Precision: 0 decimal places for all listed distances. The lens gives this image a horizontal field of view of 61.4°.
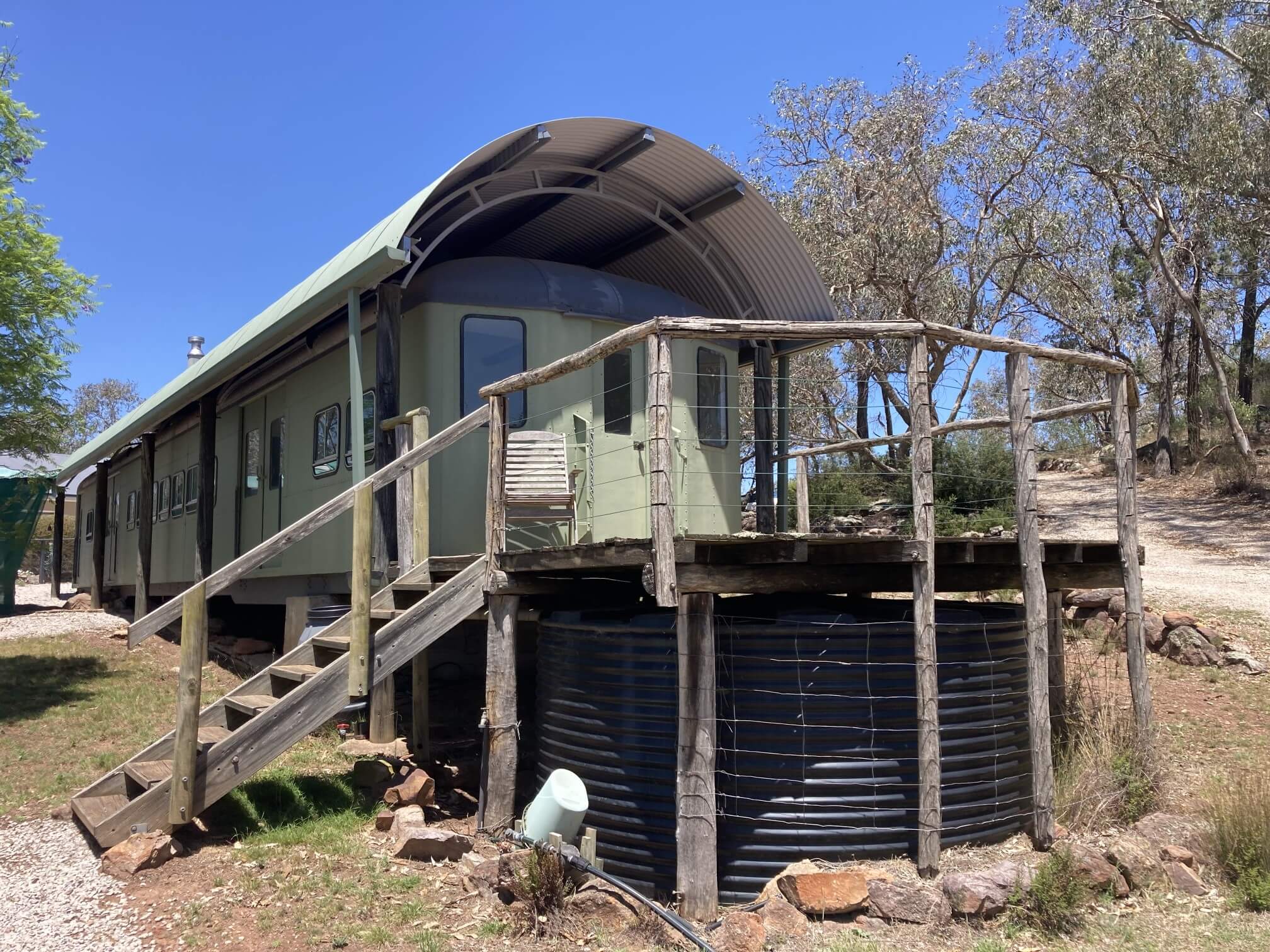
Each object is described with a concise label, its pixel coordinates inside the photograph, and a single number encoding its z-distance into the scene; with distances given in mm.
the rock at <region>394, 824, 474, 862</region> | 6605
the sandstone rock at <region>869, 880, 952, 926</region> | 5633
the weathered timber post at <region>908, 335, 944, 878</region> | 6066
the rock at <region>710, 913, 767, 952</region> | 5312
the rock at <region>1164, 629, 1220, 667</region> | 10727
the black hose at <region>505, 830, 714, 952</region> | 5246
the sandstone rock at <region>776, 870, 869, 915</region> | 5672
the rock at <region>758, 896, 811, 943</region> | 5480
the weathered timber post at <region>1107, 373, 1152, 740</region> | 7582
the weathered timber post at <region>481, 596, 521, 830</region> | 7207
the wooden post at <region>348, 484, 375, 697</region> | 7195
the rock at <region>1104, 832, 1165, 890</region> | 6148
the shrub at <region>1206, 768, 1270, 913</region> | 5941
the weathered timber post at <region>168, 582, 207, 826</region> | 6688
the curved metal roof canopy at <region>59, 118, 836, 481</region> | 8914
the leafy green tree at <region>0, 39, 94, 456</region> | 12180
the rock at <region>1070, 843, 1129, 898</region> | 6004
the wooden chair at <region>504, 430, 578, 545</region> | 8633
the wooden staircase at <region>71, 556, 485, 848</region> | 6809
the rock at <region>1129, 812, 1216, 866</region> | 6480
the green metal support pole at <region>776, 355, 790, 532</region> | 11461
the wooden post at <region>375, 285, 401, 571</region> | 9008
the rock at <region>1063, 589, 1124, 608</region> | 11703
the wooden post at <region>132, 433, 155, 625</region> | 17609
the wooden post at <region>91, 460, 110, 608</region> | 23219
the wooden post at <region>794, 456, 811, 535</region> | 10656
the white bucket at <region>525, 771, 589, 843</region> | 6148
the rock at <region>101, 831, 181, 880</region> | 6348
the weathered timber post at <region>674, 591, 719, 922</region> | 5898
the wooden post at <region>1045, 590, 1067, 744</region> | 8188
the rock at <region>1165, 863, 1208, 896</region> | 6156
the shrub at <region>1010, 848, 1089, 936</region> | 5594
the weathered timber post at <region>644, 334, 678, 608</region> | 5898
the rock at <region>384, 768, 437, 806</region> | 7637
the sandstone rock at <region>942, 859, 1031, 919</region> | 5691
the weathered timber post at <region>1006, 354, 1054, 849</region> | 6602
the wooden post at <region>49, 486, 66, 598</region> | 27609
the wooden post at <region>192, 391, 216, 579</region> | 14633
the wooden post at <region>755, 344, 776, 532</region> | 11164
